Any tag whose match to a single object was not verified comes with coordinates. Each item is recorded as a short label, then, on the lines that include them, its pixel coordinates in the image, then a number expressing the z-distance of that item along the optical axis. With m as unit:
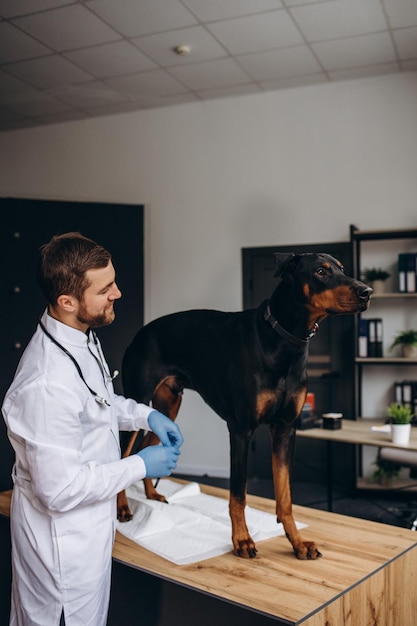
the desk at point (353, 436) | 3.57
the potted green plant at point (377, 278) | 4.81
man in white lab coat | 1.42
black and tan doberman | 1.70
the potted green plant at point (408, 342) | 4.65
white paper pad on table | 1.92
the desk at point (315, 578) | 1.54
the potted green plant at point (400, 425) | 3.49
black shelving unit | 4.68
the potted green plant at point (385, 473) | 4.76
